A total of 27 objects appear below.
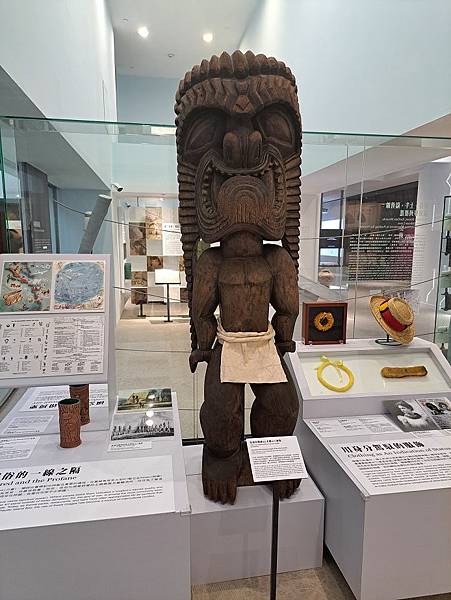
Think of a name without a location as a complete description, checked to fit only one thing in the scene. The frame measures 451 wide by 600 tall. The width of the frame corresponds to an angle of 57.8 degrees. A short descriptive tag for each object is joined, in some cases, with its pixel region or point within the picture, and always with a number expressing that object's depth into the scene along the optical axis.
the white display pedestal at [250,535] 1.41
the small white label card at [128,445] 1.58
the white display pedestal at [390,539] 1.28
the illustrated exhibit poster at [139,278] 2.86
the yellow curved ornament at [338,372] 1.87
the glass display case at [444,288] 2.67
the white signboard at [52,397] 1.93
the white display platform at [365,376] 1.82
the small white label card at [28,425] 1.70
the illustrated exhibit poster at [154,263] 2.81
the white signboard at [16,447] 1.52
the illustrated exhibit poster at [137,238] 2.68
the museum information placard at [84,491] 1.20
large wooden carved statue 1.30
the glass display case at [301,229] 2.35
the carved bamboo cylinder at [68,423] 1.56
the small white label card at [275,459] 1.01
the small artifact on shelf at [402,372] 1.98
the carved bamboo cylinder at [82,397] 1.75
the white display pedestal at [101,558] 1.16
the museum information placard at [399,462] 1.33
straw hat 2.05
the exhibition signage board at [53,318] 1.61
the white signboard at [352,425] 1.68
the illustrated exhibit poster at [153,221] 2.67
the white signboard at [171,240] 2.74
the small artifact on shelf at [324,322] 2.09
